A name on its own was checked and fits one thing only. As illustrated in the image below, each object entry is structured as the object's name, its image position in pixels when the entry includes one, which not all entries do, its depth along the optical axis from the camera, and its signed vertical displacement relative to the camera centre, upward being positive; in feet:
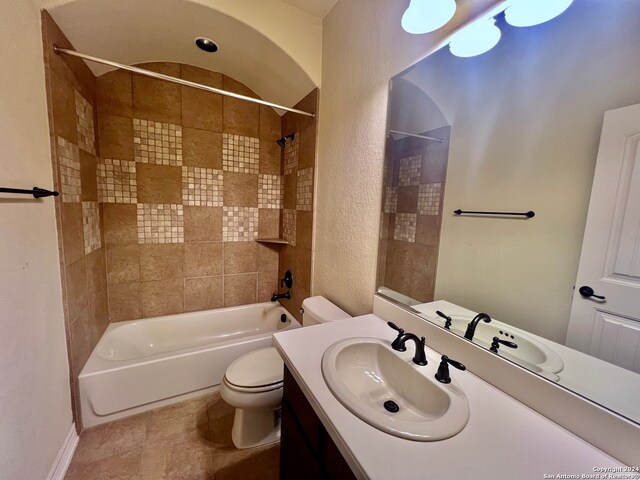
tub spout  7.76 -2.82
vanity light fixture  2.89 +2.32
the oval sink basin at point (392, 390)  2.02 -1.80
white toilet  4.47 -3.29
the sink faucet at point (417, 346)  2.85 -1.54
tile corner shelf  7.67 -1.07
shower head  7.31 +2.04
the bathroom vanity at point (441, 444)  1.72 -1.73
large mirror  2.00 +0.22
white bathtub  5.00 -3.68
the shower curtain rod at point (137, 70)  4.09 +2.32
